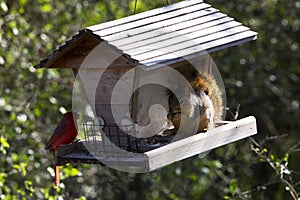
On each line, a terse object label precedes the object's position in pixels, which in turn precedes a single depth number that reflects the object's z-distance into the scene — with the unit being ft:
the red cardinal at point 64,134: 22.20
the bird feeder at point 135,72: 19.61
